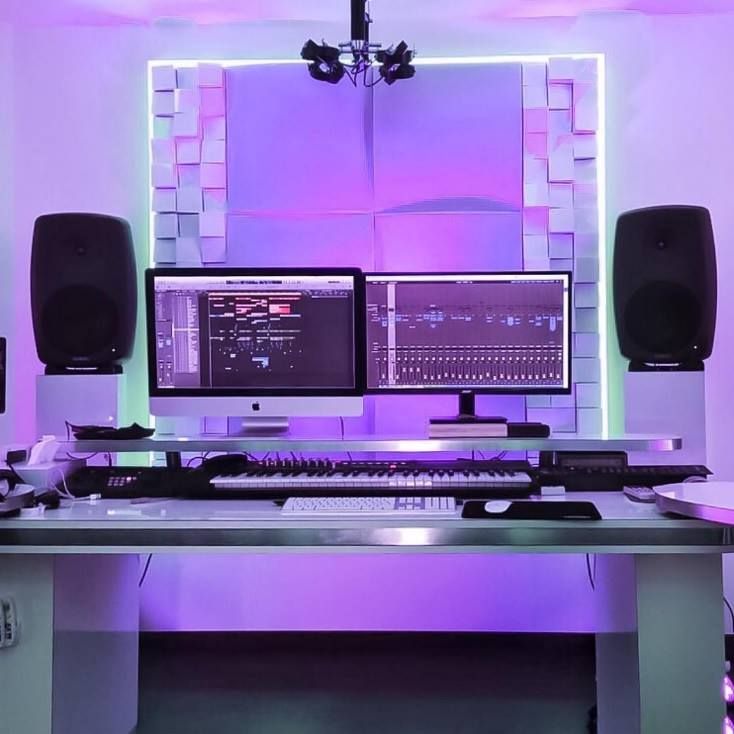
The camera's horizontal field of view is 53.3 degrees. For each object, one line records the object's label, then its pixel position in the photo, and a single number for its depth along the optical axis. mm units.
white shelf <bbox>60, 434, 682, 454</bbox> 1754
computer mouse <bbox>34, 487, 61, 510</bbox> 1544
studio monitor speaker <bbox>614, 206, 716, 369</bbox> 2271
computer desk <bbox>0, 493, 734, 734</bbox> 1365
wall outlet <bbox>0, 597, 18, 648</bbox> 1456
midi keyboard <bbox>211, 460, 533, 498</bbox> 1617
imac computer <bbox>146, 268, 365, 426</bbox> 1918
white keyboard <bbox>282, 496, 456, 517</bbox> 1434
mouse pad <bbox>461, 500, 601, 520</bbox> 1382
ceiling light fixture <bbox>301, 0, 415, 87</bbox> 2342
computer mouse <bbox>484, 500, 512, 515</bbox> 1417
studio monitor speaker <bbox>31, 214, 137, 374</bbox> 2344
